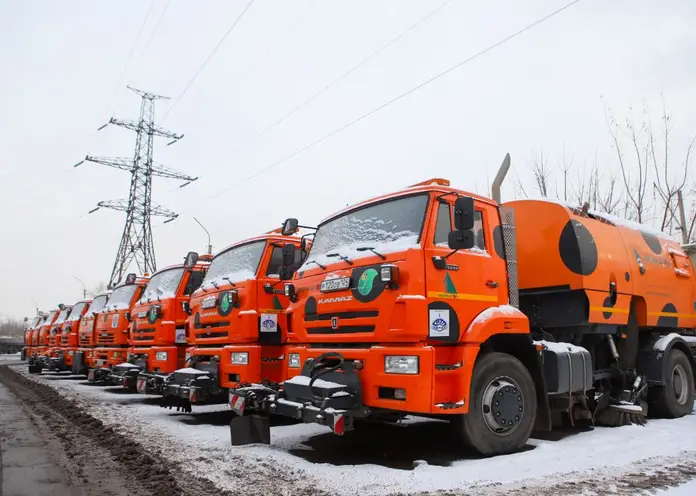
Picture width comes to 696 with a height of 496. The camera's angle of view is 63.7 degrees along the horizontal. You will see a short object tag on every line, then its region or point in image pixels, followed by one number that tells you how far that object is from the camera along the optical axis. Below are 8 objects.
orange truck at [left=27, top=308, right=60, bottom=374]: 20.54
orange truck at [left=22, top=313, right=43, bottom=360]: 24.15
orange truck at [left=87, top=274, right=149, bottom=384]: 13.38
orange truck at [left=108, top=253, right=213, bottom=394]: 10.11
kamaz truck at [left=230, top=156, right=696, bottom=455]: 5.27
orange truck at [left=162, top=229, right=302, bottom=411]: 7.76
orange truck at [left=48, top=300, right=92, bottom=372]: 17.34
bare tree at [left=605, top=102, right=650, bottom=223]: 21.62
